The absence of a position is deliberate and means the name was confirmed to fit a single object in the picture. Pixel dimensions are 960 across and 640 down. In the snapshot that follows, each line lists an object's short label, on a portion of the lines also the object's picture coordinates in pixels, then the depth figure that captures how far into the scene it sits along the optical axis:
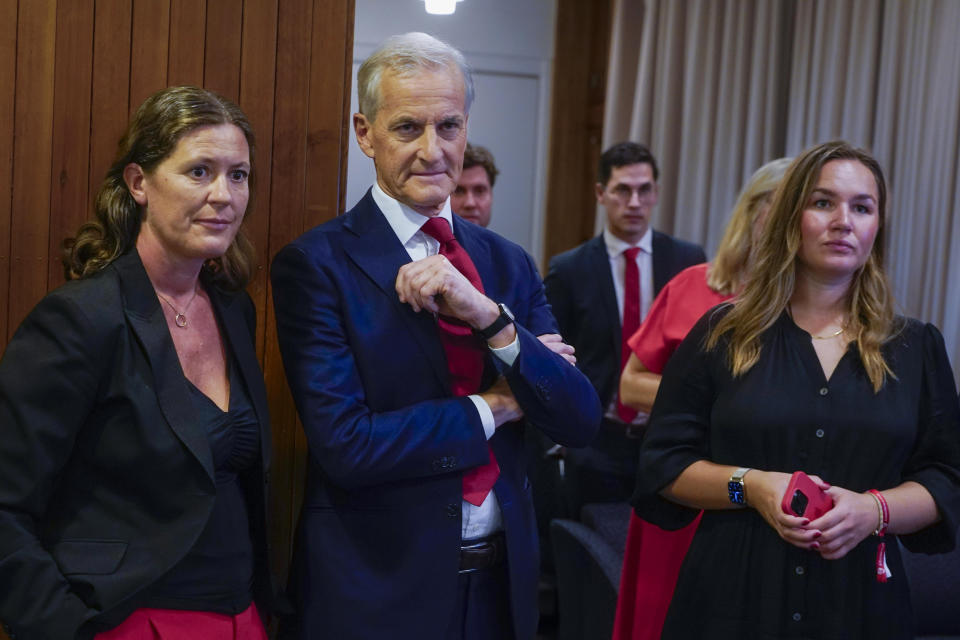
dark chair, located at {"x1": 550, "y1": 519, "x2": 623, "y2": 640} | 2.93
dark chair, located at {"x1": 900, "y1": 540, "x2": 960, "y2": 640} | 2.94
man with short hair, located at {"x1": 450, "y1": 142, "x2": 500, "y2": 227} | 3.92
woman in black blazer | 1.58
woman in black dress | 2.11
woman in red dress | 2.68
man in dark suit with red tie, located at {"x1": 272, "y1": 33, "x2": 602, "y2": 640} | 1.80
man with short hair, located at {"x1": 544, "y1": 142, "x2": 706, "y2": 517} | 3.83
